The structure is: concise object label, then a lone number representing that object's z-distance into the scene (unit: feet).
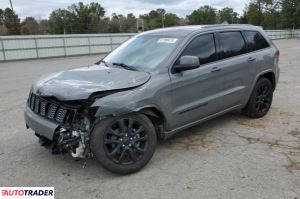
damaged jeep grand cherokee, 13.08
